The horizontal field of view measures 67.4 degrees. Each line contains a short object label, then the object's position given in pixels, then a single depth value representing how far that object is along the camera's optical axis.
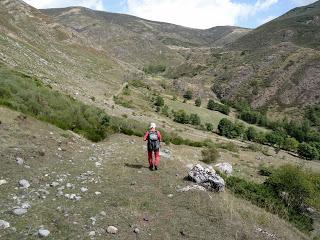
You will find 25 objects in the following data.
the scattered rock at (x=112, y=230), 6.21
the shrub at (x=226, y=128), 55.23
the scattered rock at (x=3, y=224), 5.84
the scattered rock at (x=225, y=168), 14.23
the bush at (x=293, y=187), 11.15
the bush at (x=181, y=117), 54.83
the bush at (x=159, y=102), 59.05
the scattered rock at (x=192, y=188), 8.47
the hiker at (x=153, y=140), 9.80
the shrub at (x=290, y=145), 56.29
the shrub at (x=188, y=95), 86.74
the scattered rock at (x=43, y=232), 5.78
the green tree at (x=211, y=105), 76.36
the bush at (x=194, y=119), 56.76
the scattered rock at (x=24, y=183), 7.50
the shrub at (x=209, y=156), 18.22
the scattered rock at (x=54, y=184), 7.83
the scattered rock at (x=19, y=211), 6.29
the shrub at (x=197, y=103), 76.16
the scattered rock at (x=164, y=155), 12.40
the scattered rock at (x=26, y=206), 6.57
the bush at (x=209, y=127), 56.27
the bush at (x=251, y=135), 58.75
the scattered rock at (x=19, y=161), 8.67
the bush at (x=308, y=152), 51.58
